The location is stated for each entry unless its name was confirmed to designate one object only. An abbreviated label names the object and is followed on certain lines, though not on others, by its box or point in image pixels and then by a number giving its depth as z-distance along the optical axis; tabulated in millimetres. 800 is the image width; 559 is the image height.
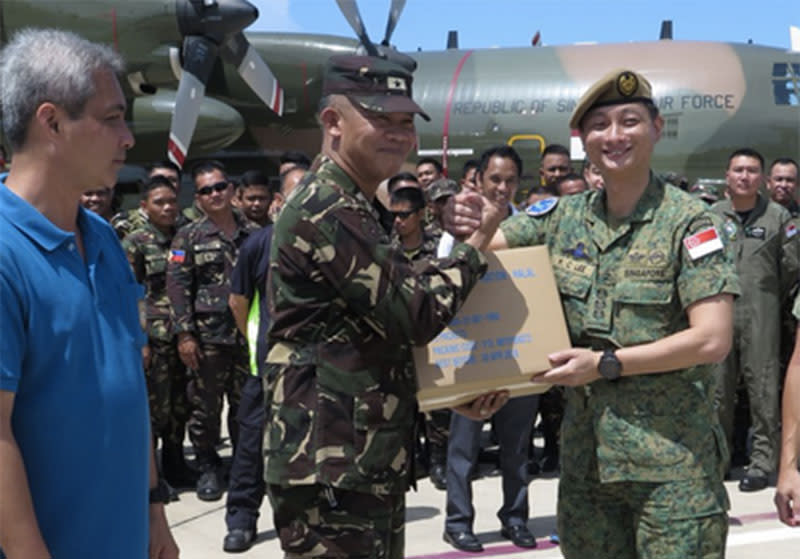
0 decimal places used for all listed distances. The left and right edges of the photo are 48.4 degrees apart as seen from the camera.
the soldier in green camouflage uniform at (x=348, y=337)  2186
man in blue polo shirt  1718
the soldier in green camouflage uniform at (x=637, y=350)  2428
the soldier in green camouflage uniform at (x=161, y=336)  6254
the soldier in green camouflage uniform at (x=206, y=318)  6043
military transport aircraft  11883
